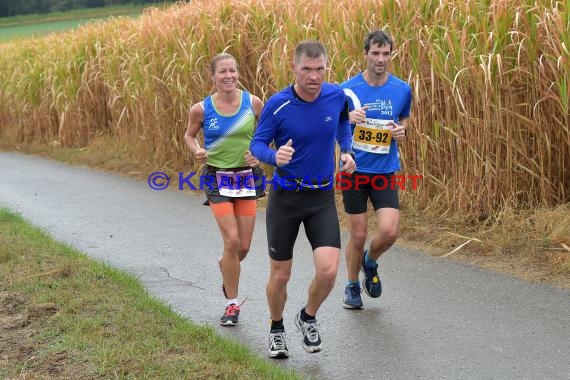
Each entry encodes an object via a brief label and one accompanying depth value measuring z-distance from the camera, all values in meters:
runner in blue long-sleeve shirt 9.44
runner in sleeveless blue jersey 11.58
